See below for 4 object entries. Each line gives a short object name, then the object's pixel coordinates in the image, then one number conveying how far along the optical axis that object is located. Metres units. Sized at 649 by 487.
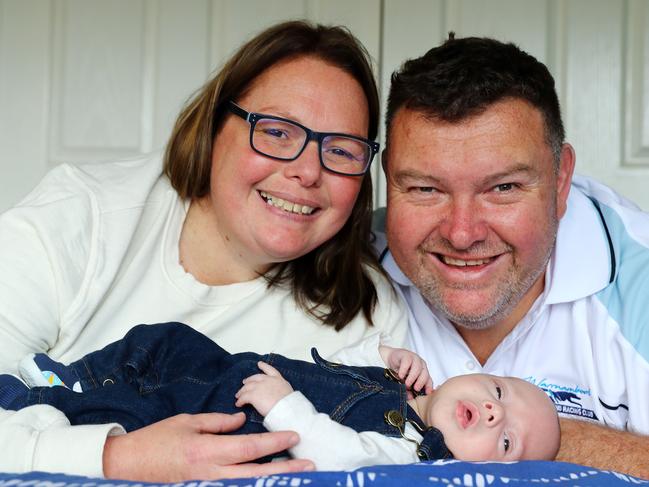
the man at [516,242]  1.67
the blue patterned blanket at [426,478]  1.03
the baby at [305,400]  1.32
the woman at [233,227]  1.56
